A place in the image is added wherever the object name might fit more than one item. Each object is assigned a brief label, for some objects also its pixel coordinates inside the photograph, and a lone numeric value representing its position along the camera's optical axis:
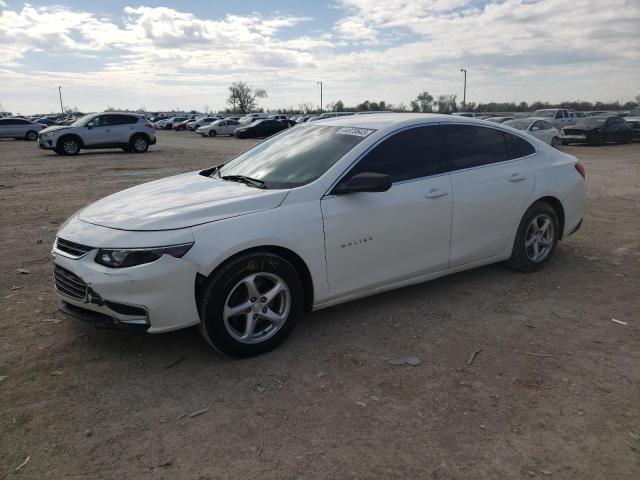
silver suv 21.14
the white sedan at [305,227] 3.37
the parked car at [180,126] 56.31
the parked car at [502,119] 24.31
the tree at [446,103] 80.72
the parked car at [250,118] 47.25
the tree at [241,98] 106.44
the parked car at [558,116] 28.62
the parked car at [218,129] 44.00
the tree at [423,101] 88.79
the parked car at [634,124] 28.15
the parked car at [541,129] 20.81
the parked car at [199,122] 52.87
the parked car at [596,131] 25.64
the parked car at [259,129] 39.69
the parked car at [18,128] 33.72
